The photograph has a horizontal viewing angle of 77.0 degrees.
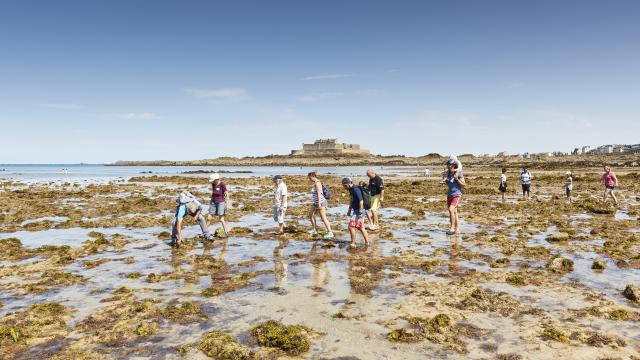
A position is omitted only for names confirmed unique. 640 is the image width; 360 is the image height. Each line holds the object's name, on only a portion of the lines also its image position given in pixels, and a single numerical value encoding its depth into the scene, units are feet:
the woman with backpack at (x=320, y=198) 45.82
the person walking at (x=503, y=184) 80.84
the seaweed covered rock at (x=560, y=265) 32.40
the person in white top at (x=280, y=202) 47.86
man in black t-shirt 51.47
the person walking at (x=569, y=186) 78.48
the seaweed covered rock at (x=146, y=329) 21.83
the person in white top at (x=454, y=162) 44.99
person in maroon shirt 47.88
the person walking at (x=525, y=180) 84.64
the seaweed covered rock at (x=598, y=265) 32.63
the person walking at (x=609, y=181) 71.19
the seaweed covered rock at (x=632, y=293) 25.53
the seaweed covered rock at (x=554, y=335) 20.24
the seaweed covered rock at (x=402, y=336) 20.68
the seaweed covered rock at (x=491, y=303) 24.49
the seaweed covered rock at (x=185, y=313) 23.72
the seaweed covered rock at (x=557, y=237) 43.75
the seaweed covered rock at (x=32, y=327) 20.71
